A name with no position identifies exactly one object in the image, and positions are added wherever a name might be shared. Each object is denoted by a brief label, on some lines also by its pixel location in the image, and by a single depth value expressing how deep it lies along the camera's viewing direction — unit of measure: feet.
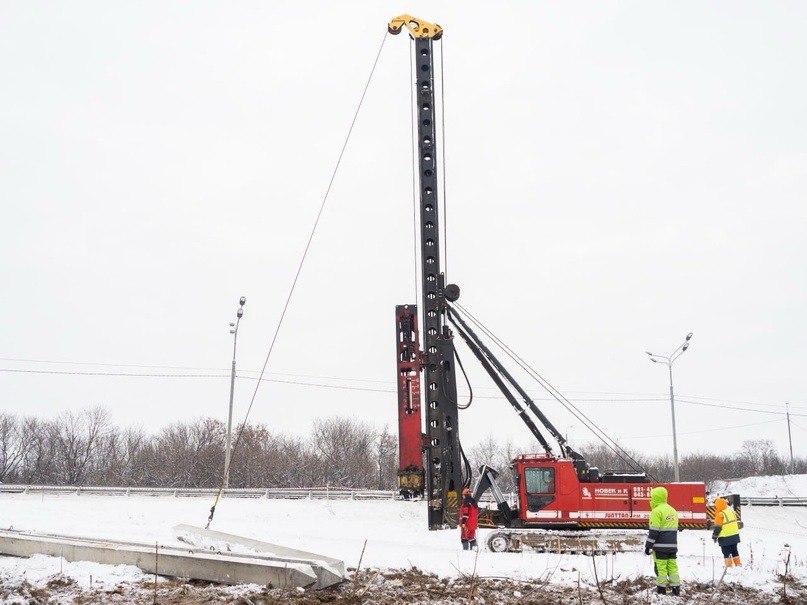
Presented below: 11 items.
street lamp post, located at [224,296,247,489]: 91.64
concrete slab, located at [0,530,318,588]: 29.30
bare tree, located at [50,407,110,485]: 200.06
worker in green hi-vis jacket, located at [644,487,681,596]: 31.81
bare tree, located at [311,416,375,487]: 200.64
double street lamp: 105.50
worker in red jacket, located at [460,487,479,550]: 52.85
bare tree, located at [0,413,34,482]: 209.52
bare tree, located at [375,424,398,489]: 225.35
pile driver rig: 58.03
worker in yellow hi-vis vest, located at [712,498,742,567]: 42.83
